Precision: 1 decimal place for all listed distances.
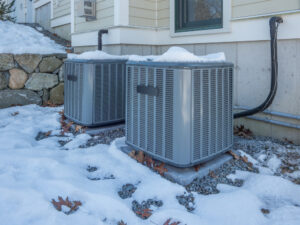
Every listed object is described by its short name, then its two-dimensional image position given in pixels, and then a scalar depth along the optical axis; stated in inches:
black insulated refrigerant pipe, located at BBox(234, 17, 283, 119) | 106.2
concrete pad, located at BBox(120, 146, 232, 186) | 80.8
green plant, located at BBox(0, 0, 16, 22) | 262.6
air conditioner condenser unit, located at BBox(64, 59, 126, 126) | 122.7
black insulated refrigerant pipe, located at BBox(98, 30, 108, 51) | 165.0
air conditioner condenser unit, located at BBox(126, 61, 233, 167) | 80.0
